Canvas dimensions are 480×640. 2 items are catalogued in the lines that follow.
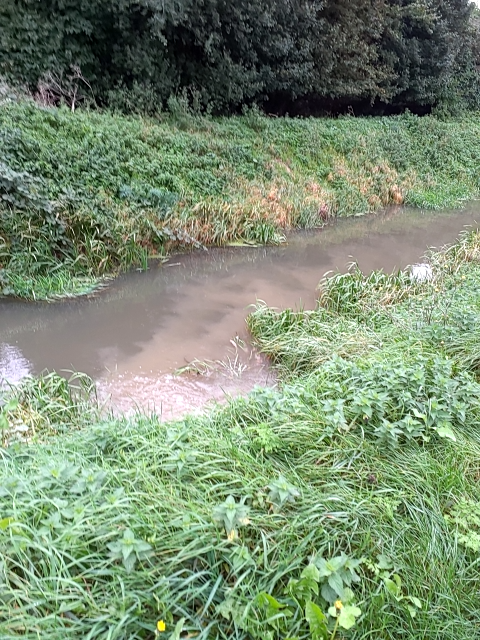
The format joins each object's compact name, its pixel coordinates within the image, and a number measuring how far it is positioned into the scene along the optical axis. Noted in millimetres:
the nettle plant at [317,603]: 1789
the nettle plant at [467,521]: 2270
